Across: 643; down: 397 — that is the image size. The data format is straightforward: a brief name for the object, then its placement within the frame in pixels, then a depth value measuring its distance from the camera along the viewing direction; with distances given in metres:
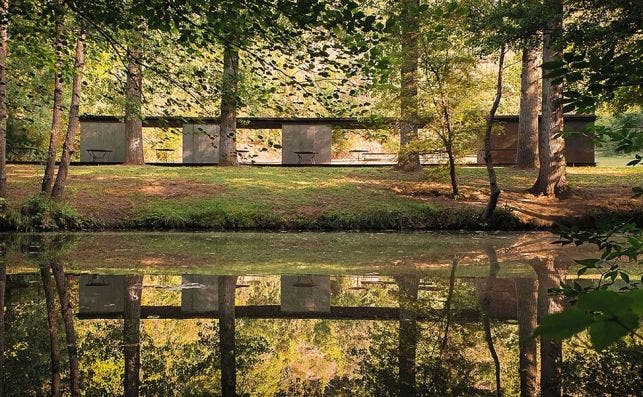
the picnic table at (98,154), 28.58
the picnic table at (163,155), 43.01
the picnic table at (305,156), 29.44
